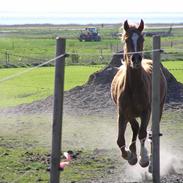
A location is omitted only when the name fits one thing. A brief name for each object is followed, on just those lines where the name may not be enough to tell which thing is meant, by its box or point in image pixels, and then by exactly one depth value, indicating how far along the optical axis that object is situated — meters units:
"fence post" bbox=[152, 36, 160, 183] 16.52
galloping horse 20.06
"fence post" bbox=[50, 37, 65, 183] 14.93
